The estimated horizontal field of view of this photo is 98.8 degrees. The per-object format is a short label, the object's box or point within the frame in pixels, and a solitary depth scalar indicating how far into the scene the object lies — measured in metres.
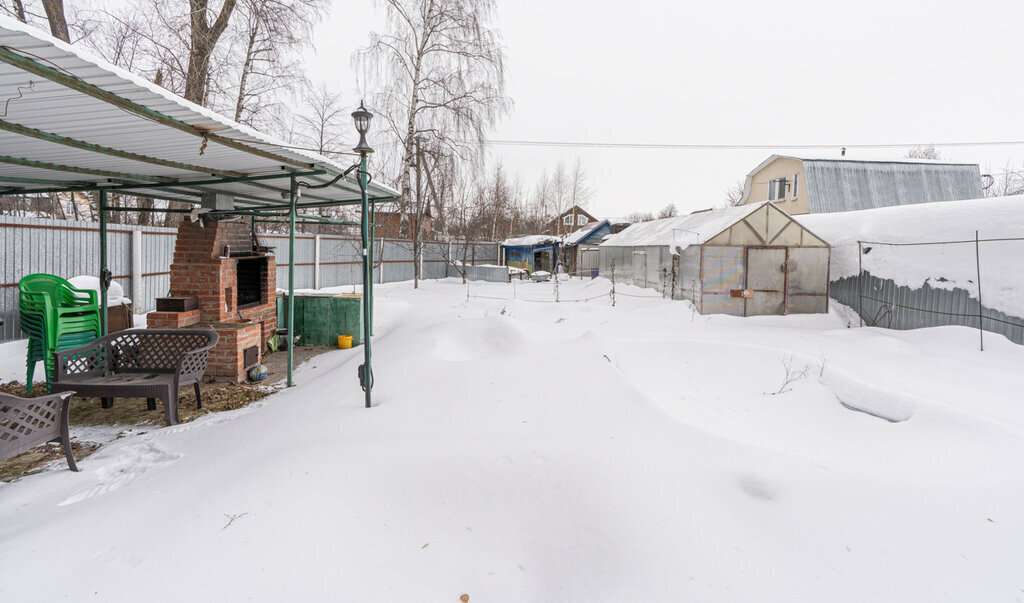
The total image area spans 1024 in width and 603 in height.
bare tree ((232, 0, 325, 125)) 10.74
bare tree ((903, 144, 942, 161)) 33.03
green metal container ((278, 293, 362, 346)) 8.10
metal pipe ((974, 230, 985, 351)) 7.81
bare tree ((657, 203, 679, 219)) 56.56
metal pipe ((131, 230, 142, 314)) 9.09
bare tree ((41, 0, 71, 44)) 8.58
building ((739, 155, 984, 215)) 16.73
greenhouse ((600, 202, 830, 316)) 10.72
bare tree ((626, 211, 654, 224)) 54.02
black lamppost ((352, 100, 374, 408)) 4.20
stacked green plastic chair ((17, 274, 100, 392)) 4.93
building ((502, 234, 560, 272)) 25.81
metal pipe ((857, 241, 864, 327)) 10.49
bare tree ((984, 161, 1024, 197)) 26.84
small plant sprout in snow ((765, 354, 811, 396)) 5.87
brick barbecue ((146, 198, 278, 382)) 5.74
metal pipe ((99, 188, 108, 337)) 6.07
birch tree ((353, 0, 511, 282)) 14.30
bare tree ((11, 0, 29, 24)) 8.27
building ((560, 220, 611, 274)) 23.20
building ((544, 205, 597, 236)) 38.81
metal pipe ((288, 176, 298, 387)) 5.51
